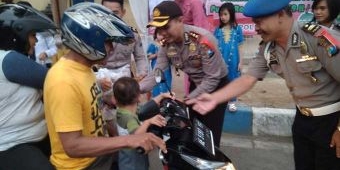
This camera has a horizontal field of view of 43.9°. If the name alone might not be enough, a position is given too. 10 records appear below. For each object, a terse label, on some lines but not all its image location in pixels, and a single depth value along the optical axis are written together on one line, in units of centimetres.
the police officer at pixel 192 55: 305
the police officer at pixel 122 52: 397
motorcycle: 225
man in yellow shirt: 196
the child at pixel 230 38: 569
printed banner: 662
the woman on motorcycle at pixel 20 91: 219
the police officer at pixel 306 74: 246
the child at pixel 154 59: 543
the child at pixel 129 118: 228
